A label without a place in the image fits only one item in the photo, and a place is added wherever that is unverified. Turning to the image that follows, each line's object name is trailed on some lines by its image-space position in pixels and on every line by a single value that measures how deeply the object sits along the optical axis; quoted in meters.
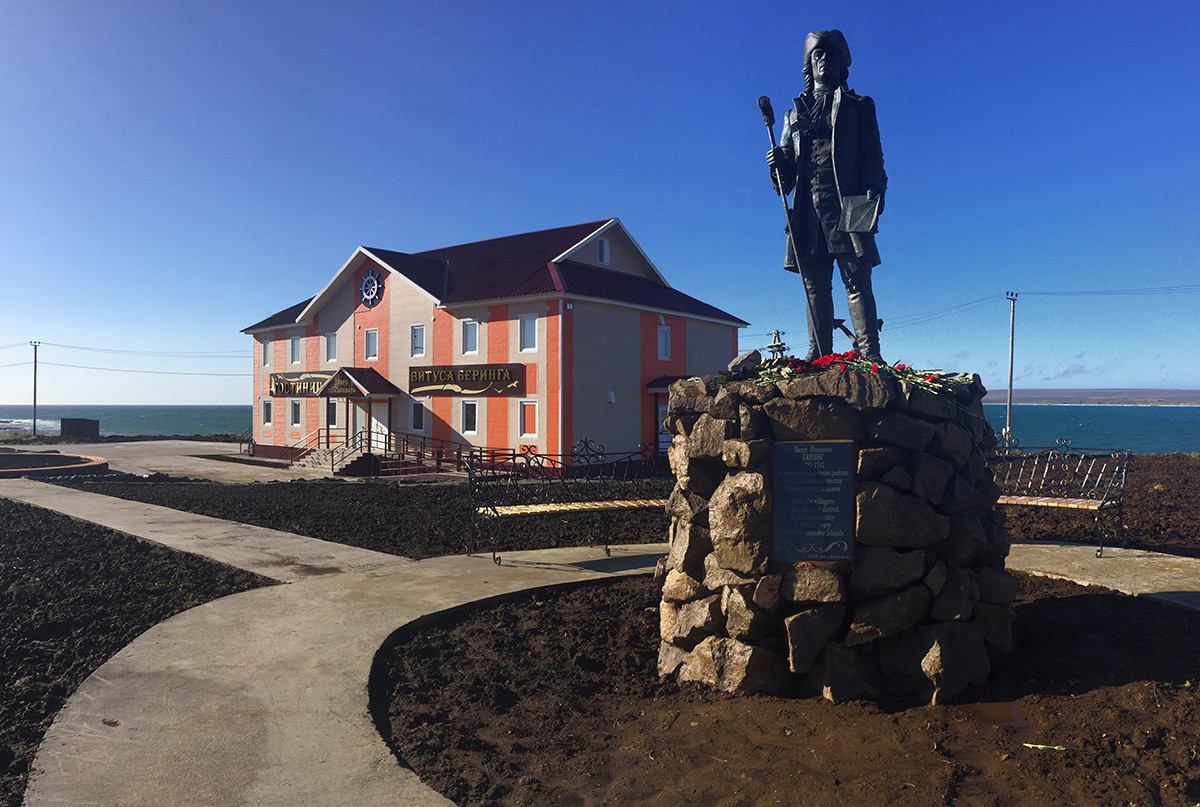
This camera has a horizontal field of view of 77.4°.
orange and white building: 23.31
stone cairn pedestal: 5.10
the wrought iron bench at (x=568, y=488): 9.59
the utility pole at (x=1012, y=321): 41.78
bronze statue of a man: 6.98
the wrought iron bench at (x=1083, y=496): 9.11
